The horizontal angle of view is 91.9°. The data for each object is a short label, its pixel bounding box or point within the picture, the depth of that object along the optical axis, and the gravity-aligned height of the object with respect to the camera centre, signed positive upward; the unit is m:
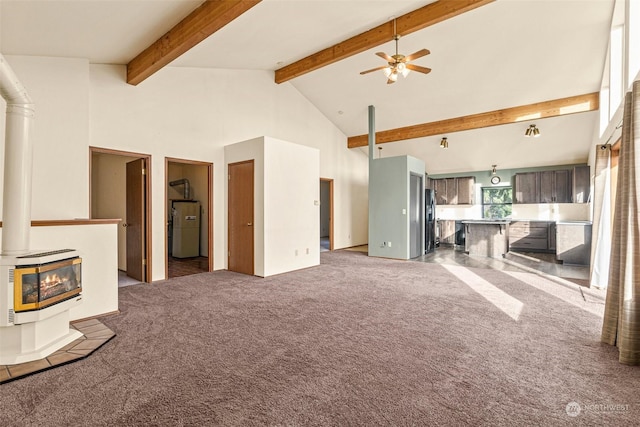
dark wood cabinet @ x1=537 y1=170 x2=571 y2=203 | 8.23 +0.60
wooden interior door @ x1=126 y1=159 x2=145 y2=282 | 4.88 -0.17
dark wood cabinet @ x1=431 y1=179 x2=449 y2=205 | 10.23 +0.61
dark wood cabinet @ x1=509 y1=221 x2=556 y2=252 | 8.17 -0.75
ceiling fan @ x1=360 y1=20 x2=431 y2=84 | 4.38 +2.09
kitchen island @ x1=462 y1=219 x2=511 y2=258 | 7.60 -0.73
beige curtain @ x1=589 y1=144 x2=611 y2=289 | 4.35 -0.18
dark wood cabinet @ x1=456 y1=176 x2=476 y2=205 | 9.76 +0.59
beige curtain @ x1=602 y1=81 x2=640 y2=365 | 2.34 -0.34
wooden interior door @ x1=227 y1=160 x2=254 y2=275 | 5.48 -0.15
